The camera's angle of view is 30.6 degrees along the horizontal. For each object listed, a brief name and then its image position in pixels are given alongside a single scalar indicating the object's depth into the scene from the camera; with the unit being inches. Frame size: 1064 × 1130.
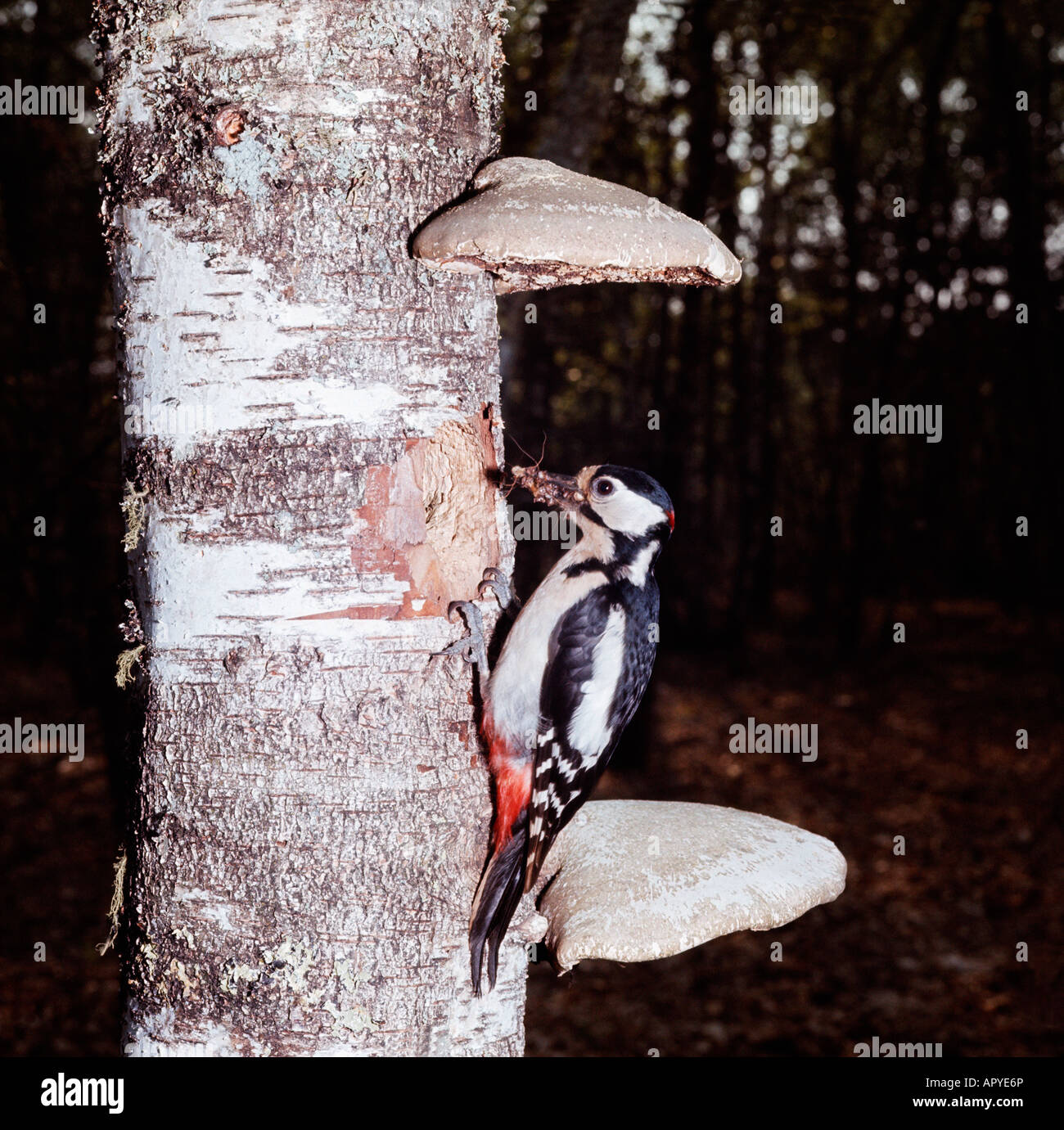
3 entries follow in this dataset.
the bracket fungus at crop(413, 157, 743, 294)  25.4
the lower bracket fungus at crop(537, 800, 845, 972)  26.9
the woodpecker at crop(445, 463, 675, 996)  26.9
